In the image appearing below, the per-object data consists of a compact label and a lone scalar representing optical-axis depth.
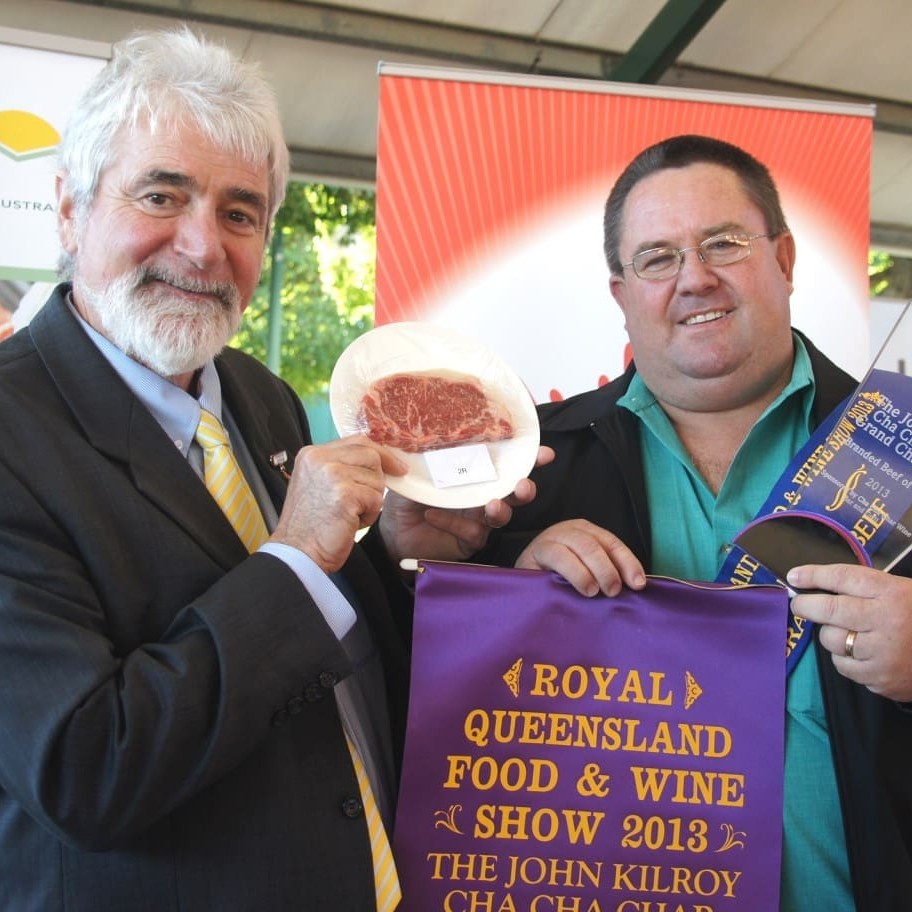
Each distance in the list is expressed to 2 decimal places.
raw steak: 1.84
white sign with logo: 3.49
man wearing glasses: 1.90
